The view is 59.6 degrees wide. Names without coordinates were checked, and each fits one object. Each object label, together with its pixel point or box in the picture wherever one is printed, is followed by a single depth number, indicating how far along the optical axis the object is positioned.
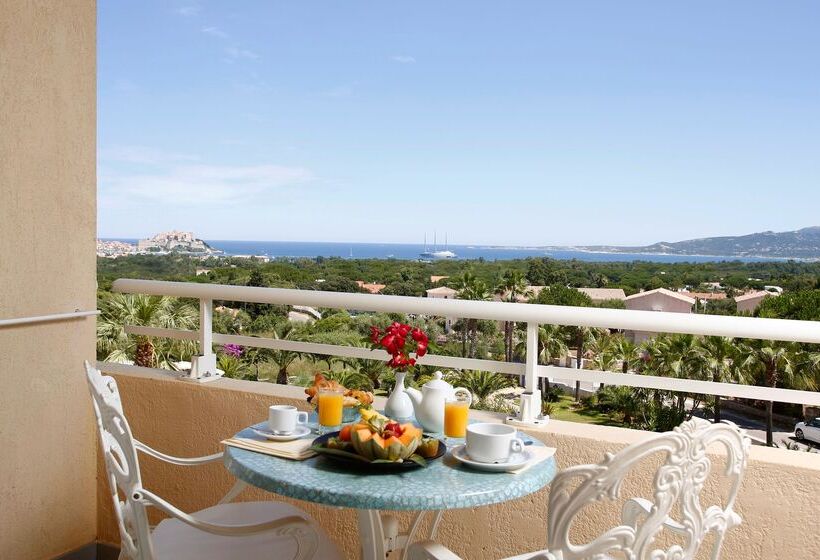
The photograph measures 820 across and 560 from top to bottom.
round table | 1.27
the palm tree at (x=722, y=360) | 23.97
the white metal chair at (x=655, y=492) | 1.04
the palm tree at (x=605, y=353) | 29.38
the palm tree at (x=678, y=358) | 24.27
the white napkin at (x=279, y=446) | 1.48
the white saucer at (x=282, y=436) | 1.59
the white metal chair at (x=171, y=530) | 1.48
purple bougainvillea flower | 15.99
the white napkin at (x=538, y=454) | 1.44
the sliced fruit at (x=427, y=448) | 1.46
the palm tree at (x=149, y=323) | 10.99
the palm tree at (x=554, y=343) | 25.59
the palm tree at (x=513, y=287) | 32.62
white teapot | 1.67
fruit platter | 1.39
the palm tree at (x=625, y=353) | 26.14
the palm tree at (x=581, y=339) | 26.13
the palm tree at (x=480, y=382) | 21.28
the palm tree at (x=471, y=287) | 31.53
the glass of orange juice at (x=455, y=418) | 1.63
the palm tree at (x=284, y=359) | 14.23
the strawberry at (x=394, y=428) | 1.41
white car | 9.49
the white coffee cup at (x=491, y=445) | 1.42
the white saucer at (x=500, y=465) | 1.40
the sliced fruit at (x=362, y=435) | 1.40
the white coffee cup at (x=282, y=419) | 1.62
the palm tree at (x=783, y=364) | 22.27
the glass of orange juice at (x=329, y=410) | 1.68
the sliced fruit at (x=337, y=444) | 1.45
